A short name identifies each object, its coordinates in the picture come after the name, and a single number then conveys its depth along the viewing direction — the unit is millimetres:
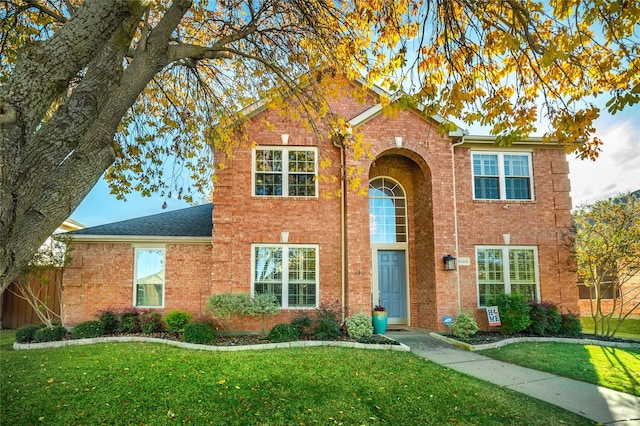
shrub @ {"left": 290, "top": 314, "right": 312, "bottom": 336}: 10367
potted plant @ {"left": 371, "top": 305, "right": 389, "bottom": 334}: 11102
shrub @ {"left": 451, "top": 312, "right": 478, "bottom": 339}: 10523
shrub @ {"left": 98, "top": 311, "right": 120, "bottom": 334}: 10699
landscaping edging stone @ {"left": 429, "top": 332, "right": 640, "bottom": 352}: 9586
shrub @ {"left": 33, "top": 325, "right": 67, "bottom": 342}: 9836
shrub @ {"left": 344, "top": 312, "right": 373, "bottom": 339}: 10172
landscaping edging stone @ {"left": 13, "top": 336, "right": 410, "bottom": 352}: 9117
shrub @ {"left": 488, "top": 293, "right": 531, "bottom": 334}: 10930
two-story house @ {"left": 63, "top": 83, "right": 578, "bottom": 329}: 11430
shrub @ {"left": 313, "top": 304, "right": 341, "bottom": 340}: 9945
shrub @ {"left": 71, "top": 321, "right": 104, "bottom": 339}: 10203
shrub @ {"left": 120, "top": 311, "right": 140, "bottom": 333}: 10875
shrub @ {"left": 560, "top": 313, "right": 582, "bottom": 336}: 11367
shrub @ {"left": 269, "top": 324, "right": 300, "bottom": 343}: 9616
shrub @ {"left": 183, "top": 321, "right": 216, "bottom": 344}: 9734
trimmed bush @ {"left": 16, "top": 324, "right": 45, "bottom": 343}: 9844
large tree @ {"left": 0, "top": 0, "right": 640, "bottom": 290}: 3162
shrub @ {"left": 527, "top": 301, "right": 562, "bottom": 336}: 11117
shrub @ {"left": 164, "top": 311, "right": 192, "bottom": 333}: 10773
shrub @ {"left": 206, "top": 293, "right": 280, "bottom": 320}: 10586
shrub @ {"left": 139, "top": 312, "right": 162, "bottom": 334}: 10812
